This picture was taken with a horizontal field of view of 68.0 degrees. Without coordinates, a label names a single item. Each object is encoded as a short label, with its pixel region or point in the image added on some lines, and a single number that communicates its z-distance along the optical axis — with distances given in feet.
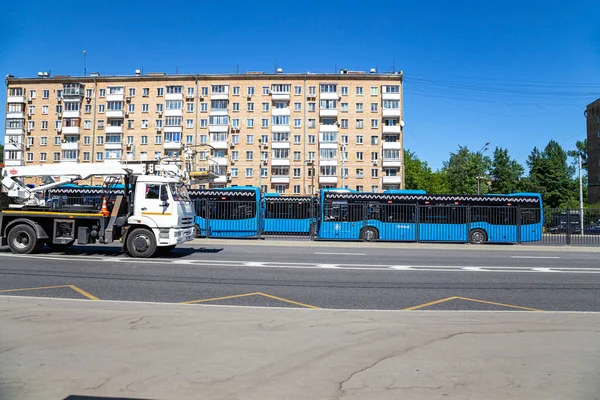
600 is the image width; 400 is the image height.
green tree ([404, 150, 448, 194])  304.91
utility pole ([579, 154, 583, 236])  77.61
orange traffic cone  49.84
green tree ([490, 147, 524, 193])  237.66
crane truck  49.06
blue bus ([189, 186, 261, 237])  85.87
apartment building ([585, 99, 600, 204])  254.47
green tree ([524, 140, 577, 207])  222.69
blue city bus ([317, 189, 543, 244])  81.82
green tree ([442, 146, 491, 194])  244.22
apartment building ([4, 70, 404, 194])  224.53
